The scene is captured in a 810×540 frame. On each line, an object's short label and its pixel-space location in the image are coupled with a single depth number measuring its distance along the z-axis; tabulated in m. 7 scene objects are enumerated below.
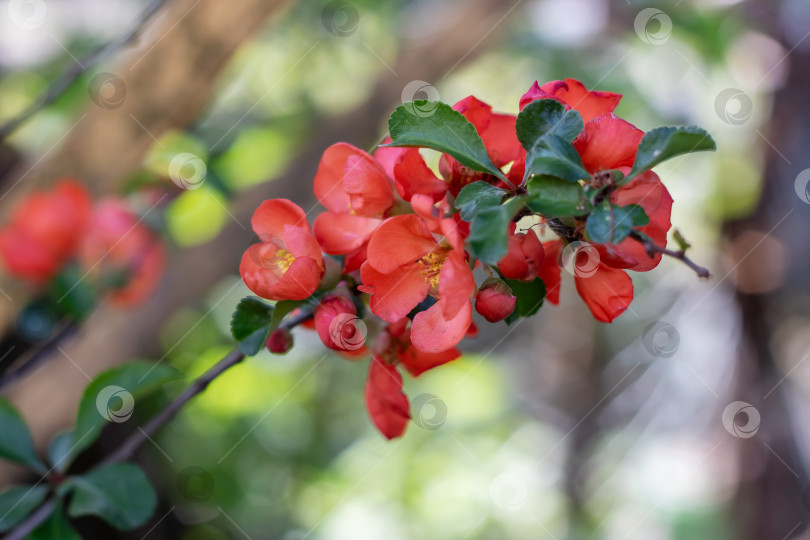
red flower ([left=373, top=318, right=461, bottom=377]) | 0.66
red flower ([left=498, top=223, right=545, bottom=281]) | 0.61
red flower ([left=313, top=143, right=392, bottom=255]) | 0.65
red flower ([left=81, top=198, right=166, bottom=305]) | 1.06
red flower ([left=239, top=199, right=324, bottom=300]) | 0.63
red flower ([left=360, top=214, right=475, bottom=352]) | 0.61
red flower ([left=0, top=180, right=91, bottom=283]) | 1.03
